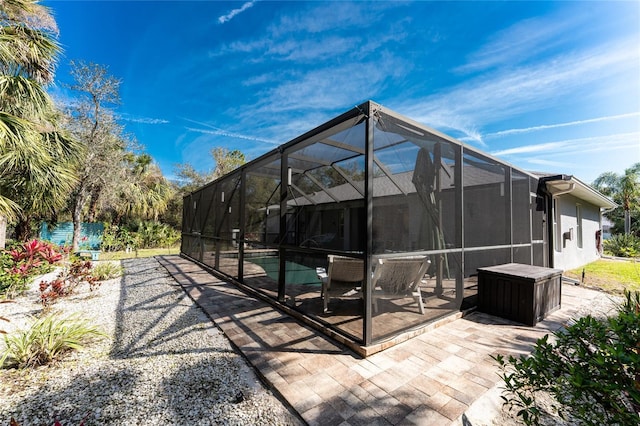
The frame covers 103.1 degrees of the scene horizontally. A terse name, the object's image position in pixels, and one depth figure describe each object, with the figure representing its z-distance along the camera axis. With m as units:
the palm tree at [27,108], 4.91
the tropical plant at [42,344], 2.62
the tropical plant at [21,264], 4.80
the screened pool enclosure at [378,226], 3.08
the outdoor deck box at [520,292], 3.68
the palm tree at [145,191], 14.24
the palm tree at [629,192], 18.00
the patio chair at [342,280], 3.76
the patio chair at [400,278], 3.24
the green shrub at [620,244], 13.51
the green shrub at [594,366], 1.12
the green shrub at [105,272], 6.52
